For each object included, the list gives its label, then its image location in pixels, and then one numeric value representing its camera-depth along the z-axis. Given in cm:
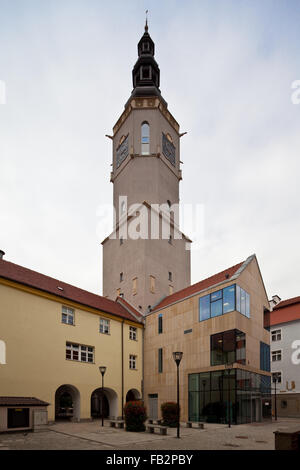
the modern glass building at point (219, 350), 2906
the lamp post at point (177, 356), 2116
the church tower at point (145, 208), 4544
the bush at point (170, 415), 2560
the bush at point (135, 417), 2277
